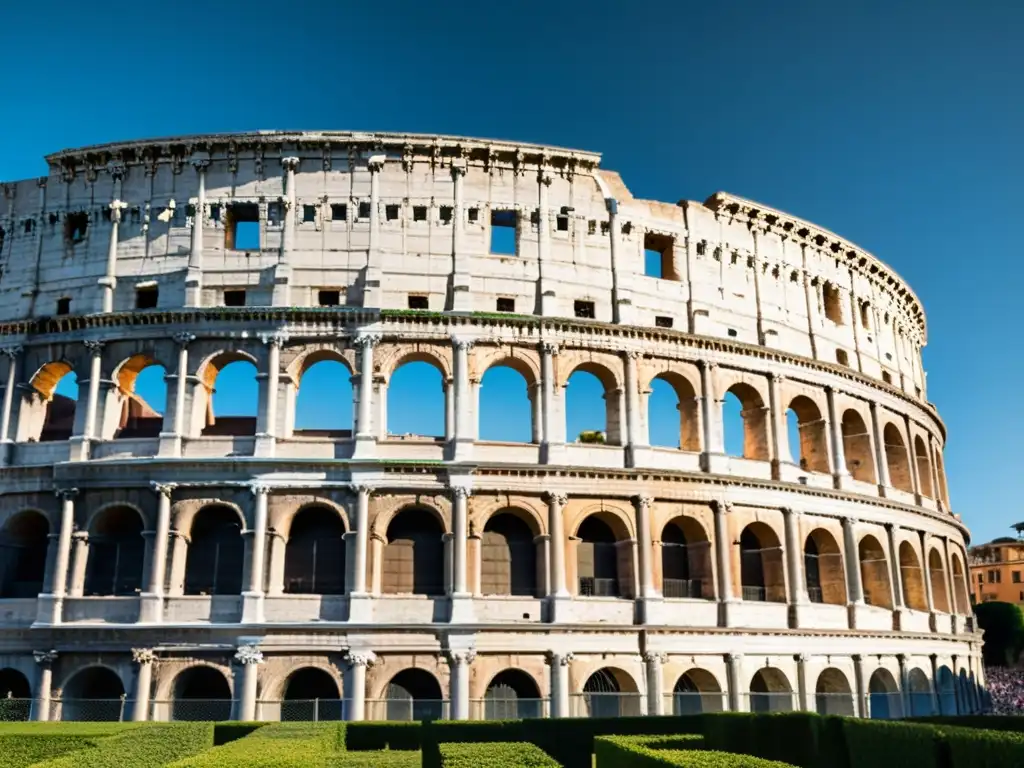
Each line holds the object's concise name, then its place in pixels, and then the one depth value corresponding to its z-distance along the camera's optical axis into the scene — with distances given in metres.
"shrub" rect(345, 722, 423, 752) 22.80
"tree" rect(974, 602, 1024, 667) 68.94
